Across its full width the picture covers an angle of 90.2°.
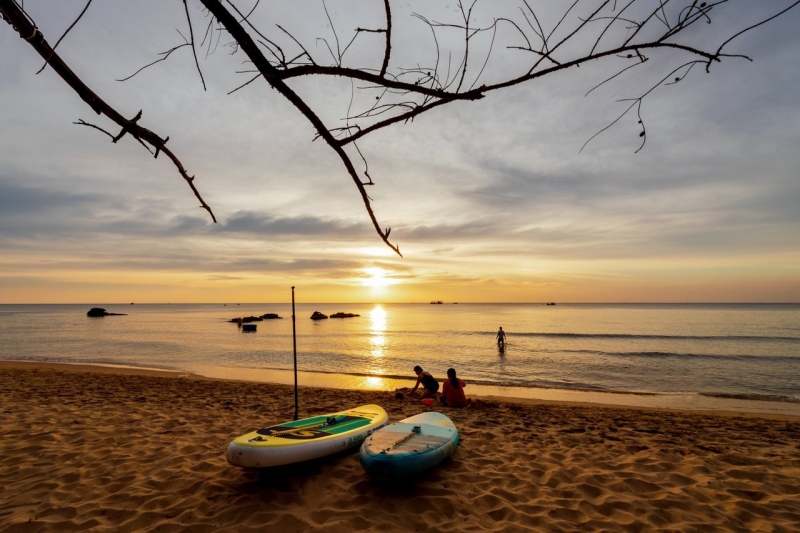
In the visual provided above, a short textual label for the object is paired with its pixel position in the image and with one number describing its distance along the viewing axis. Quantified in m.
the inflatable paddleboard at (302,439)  4.75
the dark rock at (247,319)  59.65
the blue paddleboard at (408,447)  4.73
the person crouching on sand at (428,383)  10.73
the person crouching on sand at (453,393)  9.64
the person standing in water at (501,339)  25.88
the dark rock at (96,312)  79.32
